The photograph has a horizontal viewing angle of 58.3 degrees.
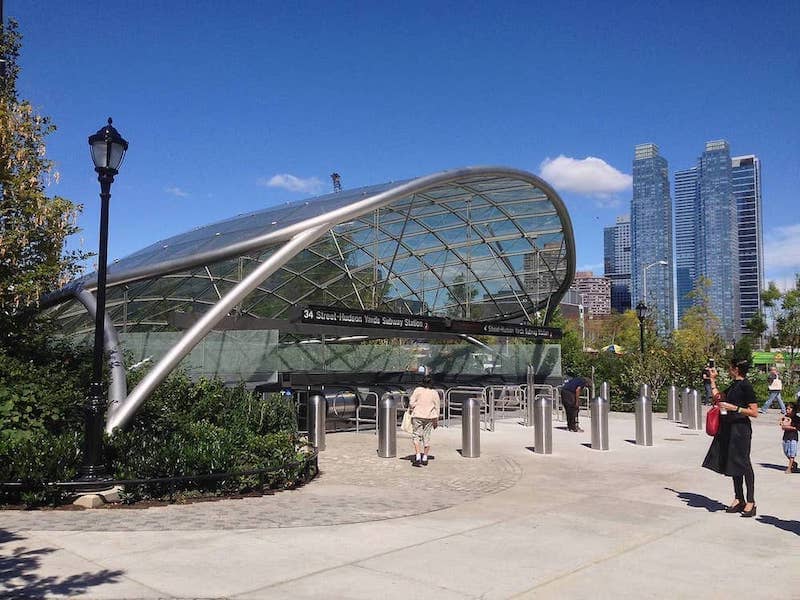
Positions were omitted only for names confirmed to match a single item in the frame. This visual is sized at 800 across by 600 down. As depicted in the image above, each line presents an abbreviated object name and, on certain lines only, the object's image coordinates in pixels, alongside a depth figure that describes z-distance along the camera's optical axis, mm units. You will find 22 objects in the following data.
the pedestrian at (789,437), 11258
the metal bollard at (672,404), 21422
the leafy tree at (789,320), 40125
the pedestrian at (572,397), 18250
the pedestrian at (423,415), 12195
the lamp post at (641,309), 27312
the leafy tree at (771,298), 42906
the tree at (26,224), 11031
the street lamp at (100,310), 8719
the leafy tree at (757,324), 50875
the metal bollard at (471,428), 13266
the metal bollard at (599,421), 14492
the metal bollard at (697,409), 19062
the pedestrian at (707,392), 24572
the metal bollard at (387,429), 13062
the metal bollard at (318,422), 14086
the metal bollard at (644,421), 15492
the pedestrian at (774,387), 23136
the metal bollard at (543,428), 13852
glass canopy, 16547
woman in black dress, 8102
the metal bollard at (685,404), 19469
